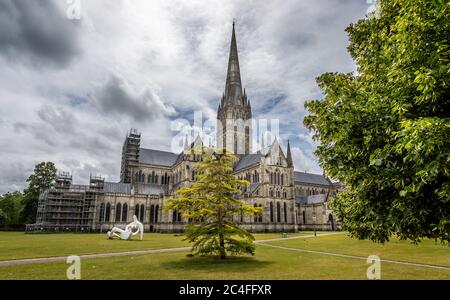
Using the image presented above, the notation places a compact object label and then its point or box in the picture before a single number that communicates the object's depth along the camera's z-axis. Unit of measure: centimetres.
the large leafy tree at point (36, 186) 6475
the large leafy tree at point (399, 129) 514
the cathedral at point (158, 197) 5744
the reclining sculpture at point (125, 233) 3466
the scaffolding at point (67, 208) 5697
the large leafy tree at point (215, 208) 1745
